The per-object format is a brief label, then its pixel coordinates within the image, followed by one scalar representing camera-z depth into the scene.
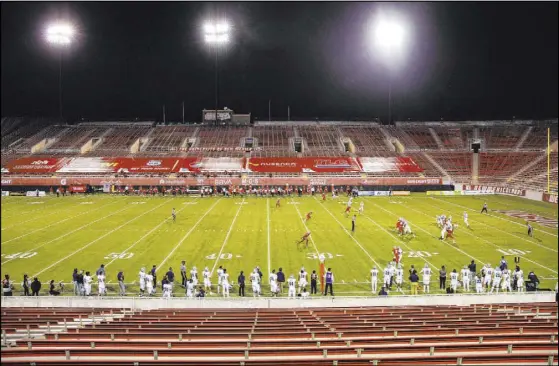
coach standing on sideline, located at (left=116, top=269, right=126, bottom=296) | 15.14
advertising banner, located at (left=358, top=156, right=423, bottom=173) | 56.97
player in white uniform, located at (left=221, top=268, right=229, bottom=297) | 15.26
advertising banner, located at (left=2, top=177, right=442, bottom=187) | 52.72
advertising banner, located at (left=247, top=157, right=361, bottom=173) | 57.16
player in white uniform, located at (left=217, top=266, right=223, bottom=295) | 15.52
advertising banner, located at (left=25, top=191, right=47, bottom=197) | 48.81
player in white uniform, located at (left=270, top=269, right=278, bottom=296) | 15.27
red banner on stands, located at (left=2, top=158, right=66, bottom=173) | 56.38
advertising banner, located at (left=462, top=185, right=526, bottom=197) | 46.01
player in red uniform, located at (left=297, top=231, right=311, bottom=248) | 22.23
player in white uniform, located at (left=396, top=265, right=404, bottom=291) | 16.17
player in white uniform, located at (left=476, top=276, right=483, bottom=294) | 15.48
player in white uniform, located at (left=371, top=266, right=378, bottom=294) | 15.47
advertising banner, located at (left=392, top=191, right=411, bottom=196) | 49.90
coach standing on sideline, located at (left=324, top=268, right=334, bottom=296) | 15.33
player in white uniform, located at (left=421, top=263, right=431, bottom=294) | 15.53
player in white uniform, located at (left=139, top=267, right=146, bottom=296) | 15.67
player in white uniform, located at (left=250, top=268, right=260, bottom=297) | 15.25
